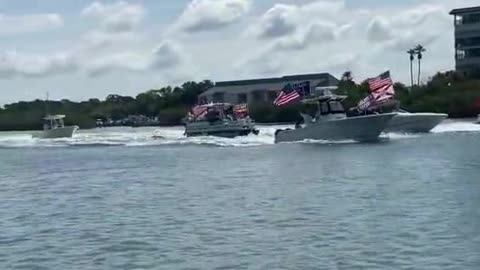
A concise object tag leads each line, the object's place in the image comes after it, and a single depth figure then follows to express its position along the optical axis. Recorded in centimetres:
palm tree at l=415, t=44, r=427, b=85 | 19538
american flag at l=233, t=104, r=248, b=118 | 11156
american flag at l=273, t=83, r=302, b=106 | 8431
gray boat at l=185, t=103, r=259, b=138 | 10388
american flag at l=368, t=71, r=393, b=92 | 8988
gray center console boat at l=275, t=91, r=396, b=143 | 8431
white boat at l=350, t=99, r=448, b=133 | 9844
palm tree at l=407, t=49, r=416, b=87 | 19425
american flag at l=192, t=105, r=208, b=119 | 10725
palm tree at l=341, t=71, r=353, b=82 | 19188
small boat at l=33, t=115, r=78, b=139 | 12725
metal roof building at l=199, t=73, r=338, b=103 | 18525
